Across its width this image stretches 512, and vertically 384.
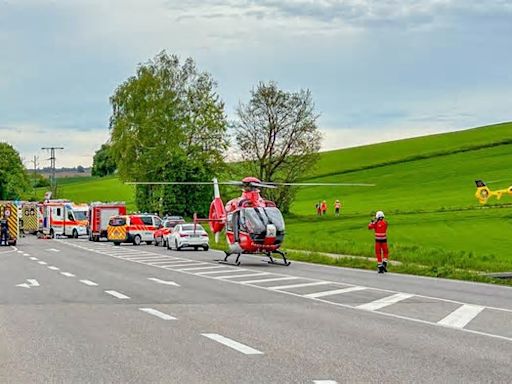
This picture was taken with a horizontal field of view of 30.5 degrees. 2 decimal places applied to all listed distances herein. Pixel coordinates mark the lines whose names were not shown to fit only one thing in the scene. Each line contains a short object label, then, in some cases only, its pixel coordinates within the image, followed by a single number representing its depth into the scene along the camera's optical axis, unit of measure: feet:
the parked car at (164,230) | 170.50
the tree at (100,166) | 612.20
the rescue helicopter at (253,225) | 105.91
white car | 151.84
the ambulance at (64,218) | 249.96
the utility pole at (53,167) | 440.86
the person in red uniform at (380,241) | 92.43
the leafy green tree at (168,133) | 277.44
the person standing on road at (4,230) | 181.78
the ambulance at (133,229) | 189.57
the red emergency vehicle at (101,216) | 219.61
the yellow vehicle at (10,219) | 182.80
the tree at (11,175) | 495.82
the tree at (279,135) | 258.16
